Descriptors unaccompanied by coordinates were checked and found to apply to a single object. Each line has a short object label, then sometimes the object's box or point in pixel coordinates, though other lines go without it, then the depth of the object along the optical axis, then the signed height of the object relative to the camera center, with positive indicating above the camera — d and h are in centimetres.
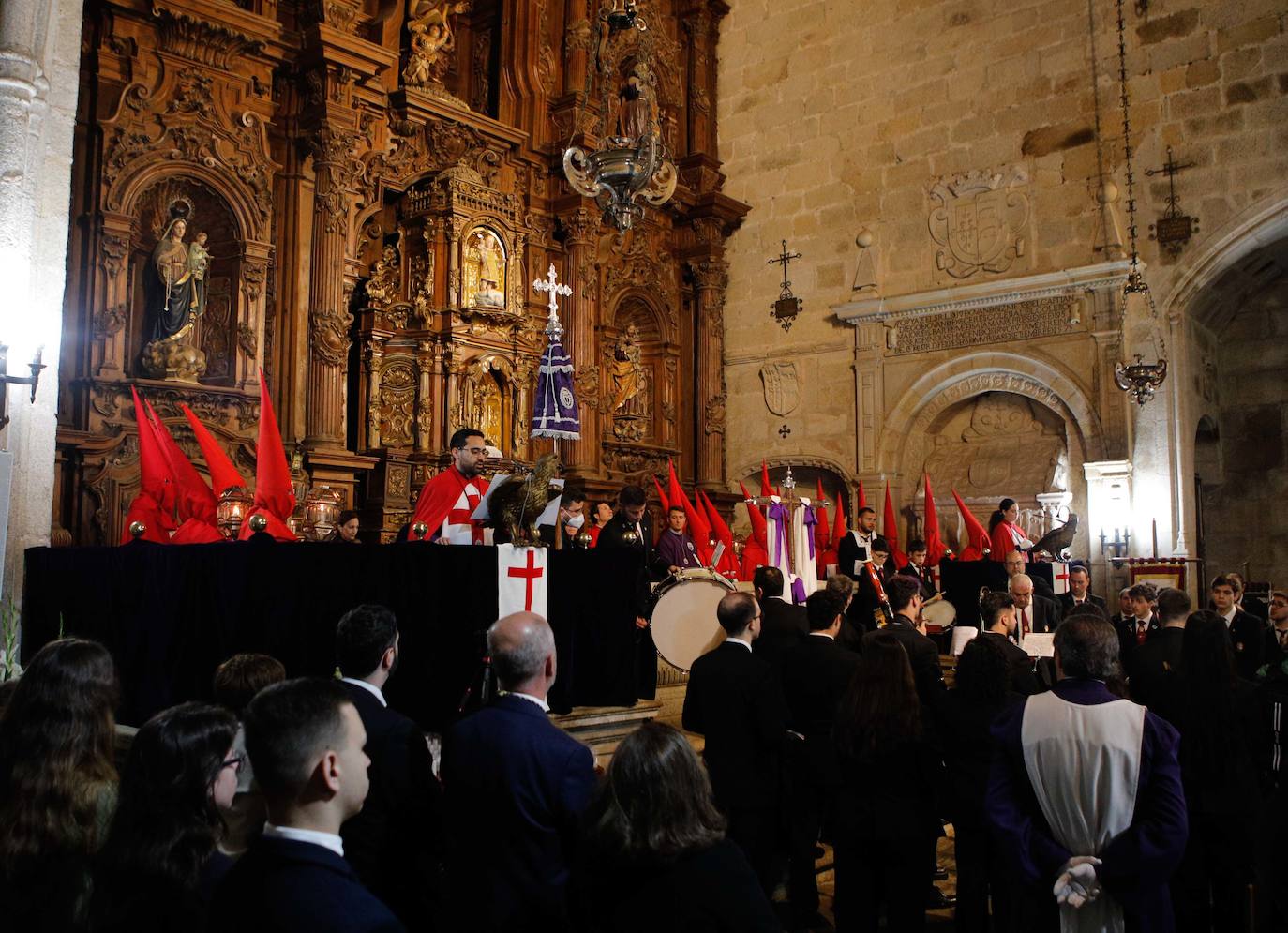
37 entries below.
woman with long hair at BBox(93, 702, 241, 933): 204 -58
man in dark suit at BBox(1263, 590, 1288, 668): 739 -56
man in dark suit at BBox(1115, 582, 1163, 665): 694 -47
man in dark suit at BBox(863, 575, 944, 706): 443 -42
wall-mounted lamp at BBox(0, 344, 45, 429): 584 +93
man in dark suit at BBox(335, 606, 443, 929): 291 -70
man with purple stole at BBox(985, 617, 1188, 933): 294 -73
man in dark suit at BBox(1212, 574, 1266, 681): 697 -58
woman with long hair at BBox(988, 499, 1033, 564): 1072 +13
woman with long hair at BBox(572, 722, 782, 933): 201 -60
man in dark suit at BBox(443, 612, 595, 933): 266 -69
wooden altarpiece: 970 +348
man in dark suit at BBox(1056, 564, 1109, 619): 820 -33
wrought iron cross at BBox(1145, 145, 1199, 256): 1247 +379
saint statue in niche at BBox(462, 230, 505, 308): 1255 +329
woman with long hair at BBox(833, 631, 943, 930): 368 -88
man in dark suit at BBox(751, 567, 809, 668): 528 -39
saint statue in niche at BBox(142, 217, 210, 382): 993 +230
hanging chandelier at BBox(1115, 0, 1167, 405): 1125 +242
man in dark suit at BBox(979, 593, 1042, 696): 459 -45
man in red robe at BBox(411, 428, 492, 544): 589 +28
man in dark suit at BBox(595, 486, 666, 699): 680 +1
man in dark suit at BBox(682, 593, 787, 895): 425 -80
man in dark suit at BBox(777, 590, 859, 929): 470 -79
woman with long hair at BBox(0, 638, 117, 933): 237 -57
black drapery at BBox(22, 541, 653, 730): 505 -35
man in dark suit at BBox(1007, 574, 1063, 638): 707 -48
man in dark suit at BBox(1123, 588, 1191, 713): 461 -52
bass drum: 651 -45
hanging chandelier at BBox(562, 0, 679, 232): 755 +285
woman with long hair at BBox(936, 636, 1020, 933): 394 -72
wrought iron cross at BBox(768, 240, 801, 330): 1551 +351
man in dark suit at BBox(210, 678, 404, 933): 172 -48
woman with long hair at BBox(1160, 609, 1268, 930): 383 -88
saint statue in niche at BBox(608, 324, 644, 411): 1502 +245
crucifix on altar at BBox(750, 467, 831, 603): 1109 +1
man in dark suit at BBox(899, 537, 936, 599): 991 -21
